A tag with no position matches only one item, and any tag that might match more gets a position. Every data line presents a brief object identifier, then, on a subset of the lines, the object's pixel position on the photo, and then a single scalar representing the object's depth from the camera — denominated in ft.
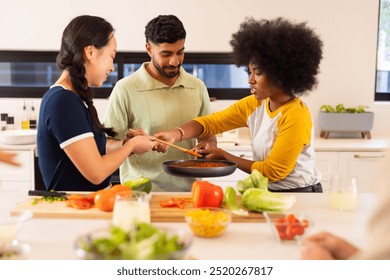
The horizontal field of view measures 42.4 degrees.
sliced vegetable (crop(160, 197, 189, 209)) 5.39
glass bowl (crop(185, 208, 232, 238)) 4.49
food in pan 6.39
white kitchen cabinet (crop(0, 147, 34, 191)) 10.55
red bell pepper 5.27
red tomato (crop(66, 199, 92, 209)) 5.28
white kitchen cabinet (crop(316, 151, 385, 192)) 10.70
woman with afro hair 6.25
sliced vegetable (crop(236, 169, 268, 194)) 5.57
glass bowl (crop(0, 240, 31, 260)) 3.86
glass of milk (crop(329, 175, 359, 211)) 5.43
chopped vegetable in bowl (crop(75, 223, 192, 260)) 3.20
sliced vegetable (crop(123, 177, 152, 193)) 5.71
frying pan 5.92
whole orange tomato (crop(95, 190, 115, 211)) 5.16
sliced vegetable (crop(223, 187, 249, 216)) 5.28
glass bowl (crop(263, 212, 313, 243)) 4.39
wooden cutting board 5.10
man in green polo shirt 7.09
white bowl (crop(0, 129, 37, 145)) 10.59
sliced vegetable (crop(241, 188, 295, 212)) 5.26
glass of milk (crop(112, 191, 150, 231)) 4.39
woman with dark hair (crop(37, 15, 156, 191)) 5.41
